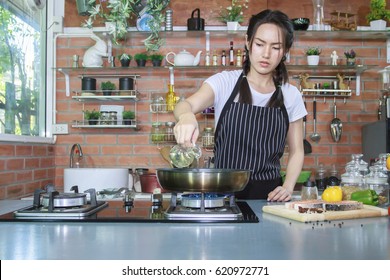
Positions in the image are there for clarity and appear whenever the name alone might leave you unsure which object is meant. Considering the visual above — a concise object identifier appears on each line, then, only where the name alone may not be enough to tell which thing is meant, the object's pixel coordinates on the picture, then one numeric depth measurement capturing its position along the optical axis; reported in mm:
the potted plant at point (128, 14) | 3190
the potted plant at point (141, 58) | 3426
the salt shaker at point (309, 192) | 1651
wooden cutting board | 1257
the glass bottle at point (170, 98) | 3445
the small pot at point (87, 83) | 3457
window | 2756
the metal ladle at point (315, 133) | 3570
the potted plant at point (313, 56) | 3424
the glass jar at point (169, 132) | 3471
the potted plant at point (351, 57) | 3432
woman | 2135
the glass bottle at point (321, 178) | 3285
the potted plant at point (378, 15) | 3334
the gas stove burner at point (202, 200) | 1317
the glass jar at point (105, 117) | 3441
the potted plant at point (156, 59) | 3432
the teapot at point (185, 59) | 3385
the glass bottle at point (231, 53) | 3469
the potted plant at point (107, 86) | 3455
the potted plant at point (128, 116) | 3465
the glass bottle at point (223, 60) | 3418
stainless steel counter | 873
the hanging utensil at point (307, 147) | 3521
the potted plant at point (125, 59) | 3436
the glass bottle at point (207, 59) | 3436
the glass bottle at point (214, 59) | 3414
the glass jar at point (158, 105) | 3494
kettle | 3420
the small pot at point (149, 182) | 3209
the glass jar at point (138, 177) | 3373
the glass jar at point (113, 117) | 3451
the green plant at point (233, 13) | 3400
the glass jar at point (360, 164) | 2029
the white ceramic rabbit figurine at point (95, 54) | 3455
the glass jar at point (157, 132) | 3465
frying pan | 1246
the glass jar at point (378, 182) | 1671
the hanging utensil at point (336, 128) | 3570
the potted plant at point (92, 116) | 3441
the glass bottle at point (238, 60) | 3421
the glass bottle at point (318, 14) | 3442
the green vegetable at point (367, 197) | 1536
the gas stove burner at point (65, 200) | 1364
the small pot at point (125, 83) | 3449
